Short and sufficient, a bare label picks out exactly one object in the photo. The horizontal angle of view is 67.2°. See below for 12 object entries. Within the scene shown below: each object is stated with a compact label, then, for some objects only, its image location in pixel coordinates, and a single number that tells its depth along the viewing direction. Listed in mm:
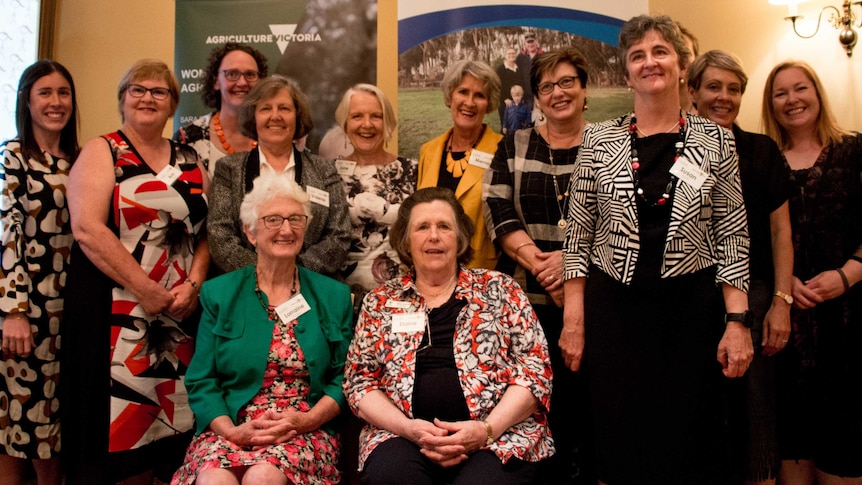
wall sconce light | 3781
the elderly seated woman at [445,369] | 2059
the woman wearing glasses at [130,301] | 2545
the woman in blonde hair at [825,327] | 2617
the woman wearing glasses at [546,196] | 2654
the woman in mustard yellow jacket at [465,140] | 3059
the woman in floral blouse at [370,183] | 2971
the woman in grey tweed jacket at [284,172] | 2727
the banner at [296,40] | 4023
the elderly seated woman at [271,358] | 2184
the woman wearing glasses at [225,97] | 3406
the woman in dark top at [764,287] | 2393
